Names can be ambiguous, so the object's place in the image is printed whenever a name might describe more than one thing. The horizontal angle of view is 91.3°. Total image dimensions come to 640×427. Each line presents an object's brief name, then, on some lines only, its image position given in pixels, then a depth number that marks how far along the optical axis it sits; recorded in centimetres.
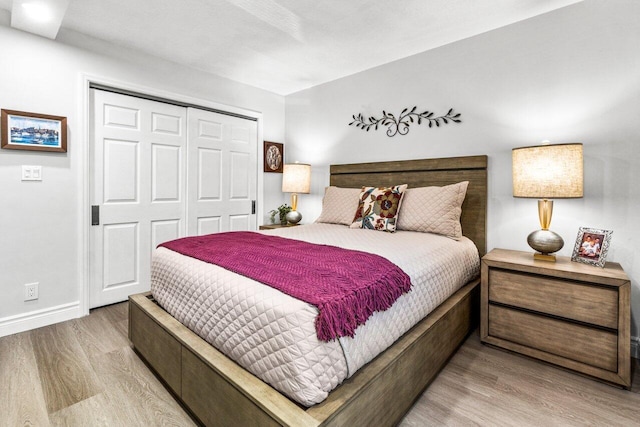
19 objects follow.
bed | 107
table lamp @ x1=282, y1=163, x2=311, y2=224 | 375
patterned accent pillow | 262
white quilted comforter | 106
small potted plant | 405
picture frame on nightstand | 195
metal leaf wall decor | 290
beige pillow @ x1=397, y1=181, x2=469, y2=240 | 247
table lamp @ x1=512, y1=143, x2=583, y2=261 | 194
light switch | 242
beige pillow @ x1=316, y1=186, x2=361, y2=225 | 304
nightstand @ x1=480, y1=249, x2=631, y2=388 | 172
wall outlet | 247
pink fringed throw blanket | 113
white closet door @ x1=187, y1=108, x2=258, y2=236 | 347
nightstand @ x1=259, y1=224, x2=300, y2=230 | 365
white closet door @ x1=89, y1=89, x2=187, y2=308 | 284
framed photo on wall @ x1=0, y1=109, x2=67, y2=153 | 232
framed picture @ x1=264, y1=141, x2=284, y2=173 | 416
